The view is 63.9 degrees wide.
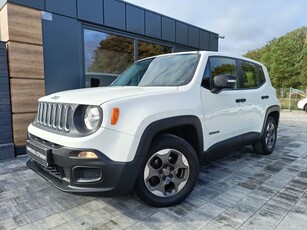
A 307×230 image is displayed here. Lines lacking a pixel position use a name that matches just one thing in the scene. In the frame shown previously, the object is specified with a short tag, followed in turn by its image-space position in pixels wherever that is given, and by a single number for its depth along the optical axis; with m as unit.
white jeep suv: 2.18
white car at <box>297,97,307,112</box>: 13.65
